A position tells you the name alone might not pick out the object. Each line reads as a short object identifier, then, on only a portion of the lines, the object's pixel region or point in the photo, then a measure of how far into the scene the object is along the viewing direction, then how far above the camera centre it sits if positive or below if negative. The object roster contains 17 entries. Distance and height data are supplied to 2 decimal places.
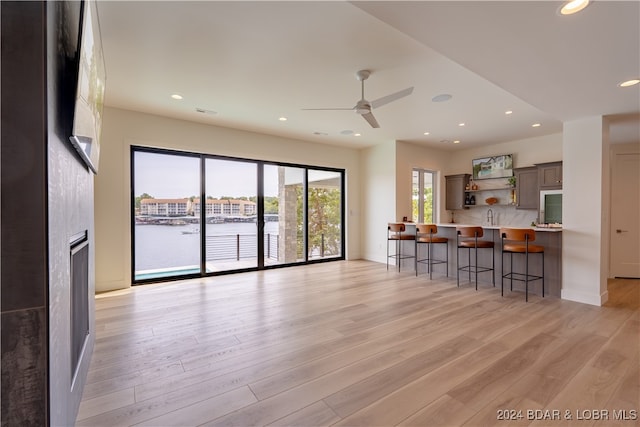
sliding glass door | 5.06 -0.09
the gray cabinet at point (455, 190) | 7.59 +0.54
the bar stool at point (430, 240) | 5.32 -0.57
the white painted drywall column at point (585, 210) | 3.90 -0.01
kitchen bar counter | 4.28 -0.86
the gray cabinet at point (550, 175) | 5.87 +0.72
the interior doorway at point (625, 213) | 5.62 -0.08
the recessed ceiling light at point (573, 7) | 1.78 +1.30
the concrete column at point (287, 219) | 6.49 -0.21
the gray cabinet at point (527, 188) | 6.31 +0.48
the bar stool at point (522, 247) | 4.14 -0.58
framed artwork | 6.90 +1.08
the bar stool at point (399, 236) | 5.88 -0.56
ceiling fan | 3.30 +1.34
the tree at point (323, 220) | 6.93 -0.26
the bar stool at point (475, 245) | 4.77 -0.60
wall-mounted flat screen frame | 1.37 +0.67
